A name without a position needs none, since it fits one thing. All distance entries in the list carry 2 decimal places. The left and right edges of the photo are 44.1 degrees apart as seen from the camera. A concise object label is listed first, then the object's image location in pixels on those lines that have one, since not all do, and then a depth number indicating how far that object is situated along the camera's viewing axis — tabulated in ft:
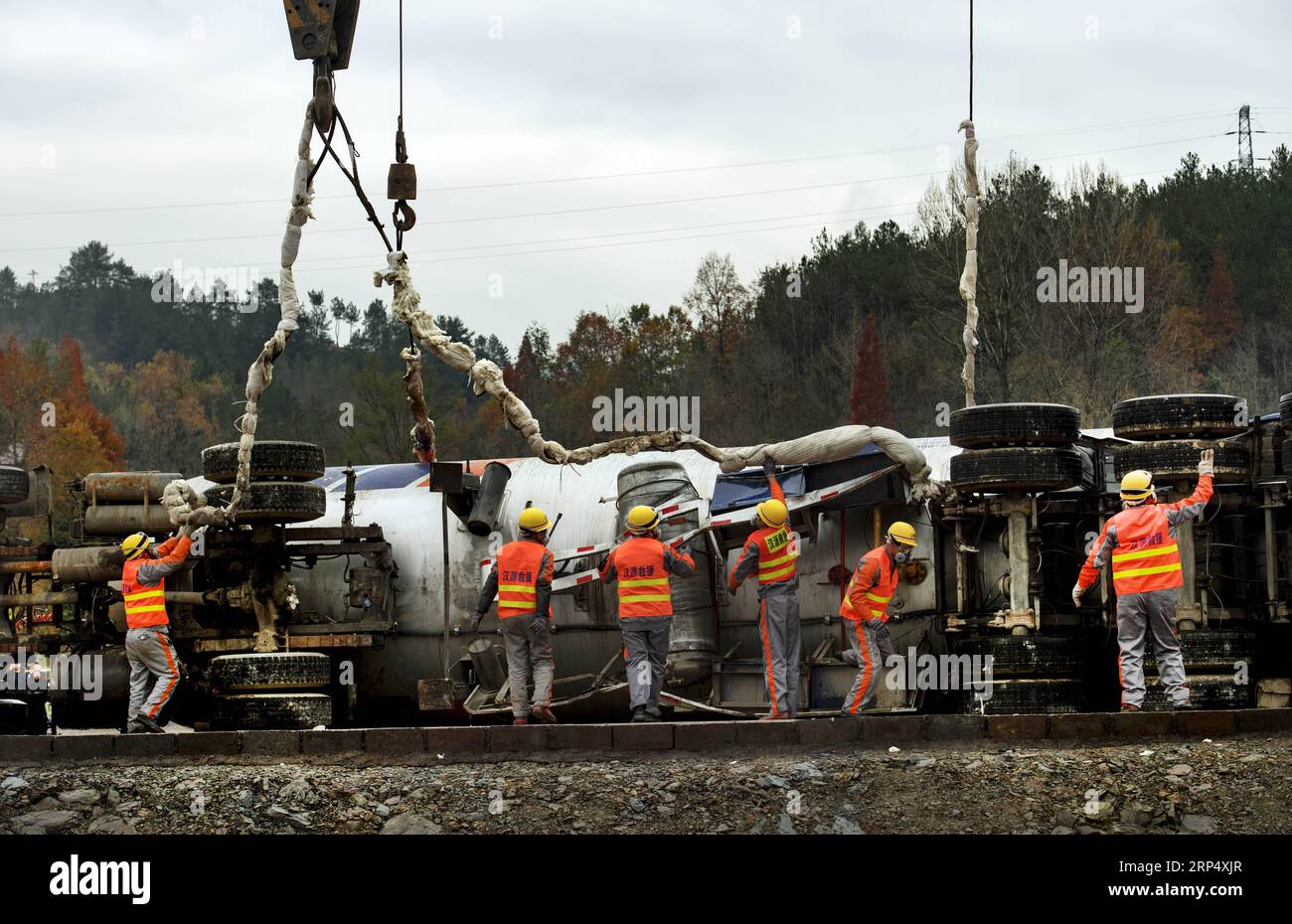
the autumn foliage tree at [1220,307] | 157.58
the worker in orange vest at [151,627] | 49.80
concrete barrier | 42.73
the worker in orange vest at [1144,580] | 43.86
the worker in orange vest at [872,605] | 46.60
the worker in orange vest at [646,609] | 46.98
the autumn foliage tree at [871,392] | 146.61
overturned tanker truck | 48.08
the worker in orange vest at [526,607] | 48.24
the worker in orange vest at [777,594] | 46.88
